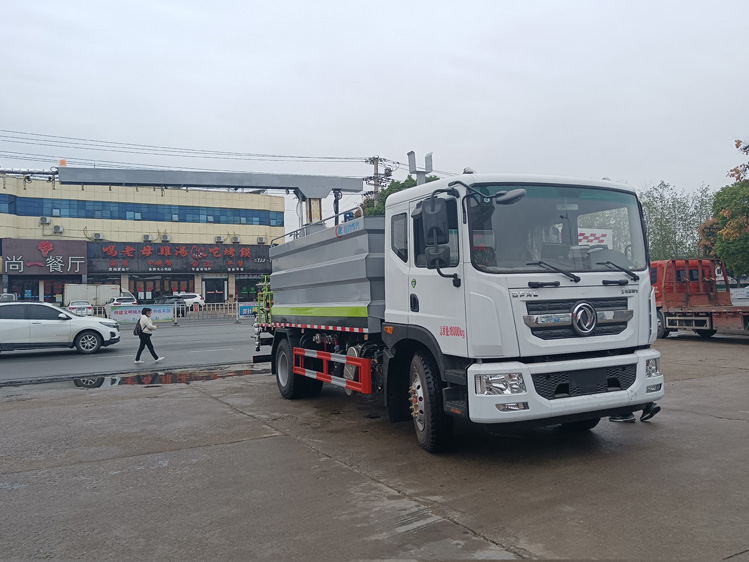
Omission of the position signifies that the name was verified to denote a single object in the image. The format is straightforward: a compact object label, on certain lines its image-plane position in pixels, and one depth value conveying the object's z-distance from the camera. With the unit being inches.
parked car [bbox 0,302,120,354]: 678.5
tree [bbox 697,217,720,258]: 1057.4
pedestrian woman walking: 610.5
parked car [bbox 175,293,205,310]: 1782.0
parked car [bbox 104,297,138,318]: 1589.7
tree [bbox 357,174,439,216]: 1409.7
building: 1813.5
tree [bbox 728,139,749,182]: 772.0
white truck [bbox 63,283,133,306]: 1642.5
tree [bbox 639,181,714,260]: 1275.8
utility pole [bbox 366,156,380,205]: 1643.7
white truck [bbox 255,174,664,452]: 215.6
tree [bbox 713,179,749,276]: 876.8
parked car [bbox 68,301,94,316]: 1355.6
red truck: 733.3
